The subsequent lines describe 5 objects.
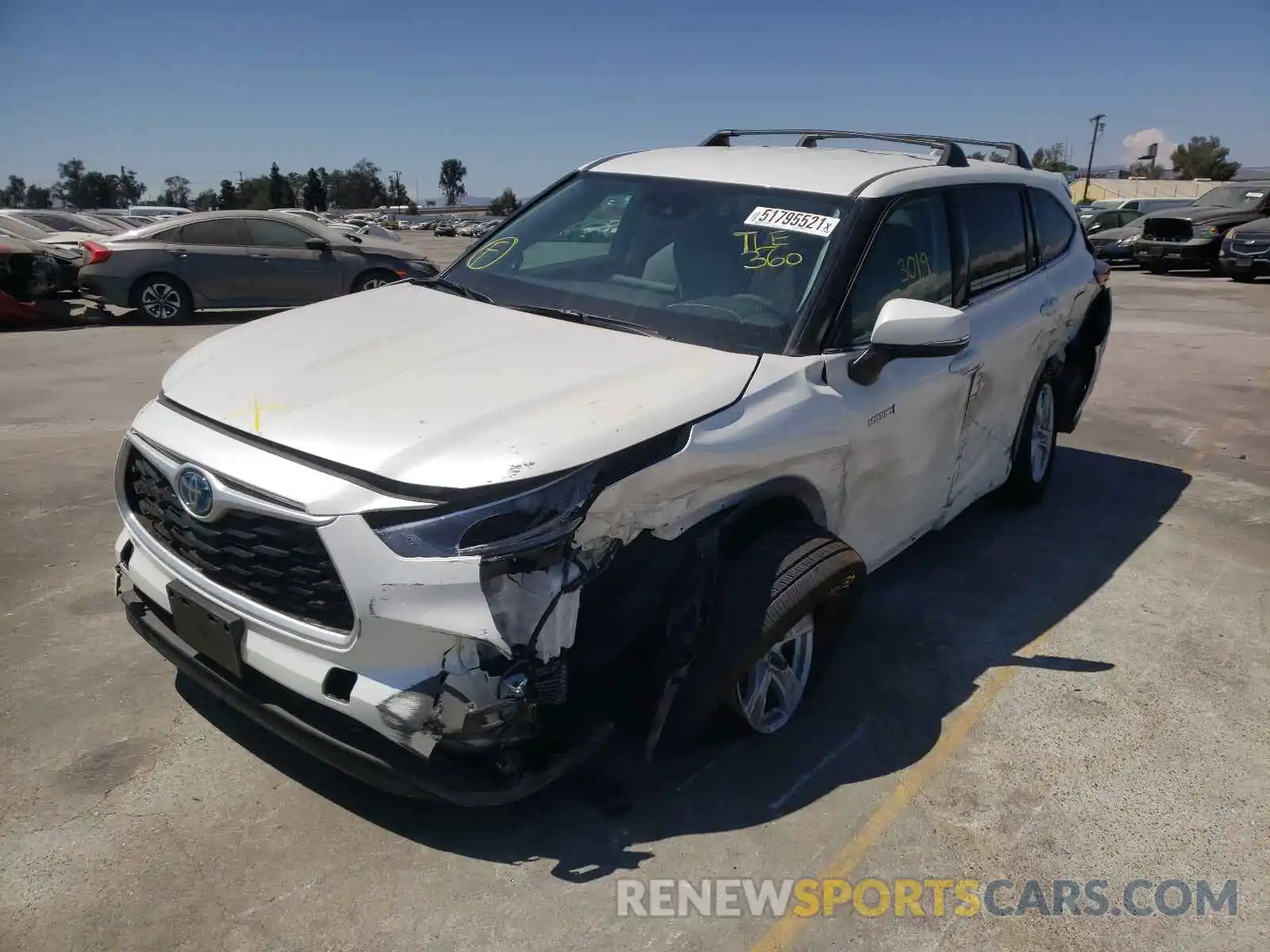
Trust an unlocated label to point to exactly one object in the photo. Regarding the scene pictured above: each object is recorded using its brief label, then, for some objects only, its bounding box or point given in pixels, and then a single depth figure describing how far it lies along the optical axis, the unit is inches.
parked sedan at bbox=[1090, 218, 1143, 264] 894.4
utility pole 3355.1
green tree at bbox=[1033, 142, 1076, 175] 2972.4
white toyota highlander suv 100.3
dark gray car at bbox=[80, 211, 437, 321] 508.1
